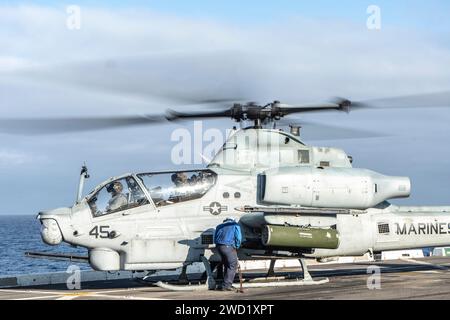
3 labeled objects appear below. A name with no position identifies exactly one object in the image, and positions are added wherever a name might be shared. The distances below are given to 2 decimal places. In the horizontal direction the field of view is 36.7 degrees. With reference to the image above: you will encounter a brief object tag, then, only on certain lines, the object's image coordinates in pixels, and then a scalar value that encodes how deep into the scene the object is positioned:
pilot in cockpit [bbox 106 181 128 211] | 15.99
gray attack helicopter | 15.80
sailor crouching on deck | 15.30
